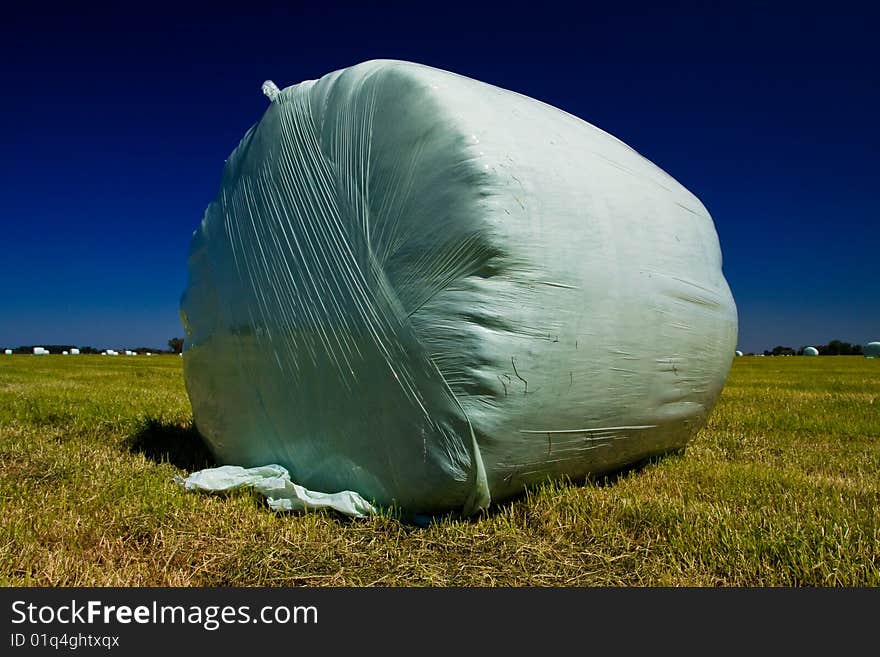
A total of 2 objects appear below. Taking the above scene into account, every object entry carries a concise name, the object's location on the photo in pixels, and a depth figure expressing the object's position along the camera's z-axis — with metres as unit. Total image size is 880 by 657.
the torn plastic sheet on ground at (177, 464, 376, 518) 3.03
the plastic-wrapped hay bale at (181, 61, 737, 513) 2.66
